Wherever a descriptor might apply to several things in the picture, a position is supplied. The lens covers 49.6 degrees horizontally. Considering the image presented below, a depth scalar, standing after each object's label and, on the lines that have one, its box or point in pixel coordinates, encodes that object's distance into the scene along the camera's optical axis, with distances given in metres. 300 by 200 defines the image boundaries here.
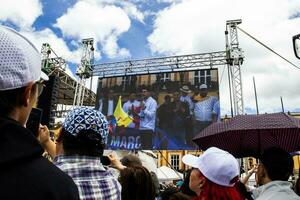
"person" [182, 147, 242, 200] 2.03
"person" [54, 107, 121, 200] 1.47
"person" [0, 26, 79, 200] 0.69
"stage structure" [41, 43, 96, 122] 16.63
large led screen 13.44
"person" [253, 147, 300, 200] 2.39
